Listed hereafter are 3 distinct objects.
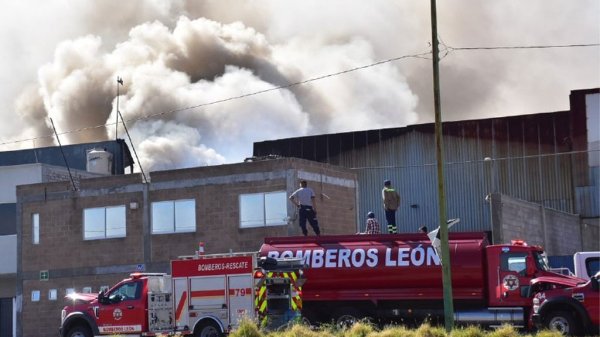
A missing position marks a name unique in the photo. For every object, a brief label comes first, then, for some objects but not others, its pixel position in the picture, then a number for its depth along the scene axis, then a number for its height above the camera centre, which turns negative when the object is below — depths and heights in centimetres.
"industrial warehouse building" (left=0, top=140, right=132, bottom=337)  4084 +192
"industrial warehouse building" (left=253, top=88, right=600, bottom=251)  4478 +399
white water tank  4500 +446
